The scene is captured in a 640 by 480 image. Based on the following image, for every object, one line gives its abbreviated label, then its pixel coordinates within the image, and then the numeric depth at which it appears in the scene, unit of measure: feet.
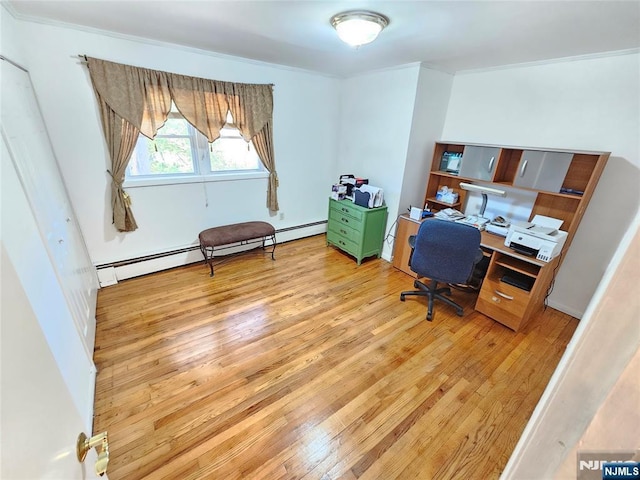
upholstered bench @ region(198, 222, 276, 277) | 9.97
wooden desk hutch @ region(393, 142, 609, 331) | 7.41
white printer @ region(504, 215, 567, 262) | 7.00
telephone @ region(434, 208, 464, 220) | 9.73
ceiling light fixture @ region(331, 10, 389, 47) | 5.60
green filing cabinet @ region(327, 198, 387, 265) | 10.98
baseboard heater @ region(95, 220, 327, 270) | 9.20
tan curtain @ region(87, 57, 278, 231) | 7.91
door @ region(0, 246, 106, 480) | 1.35
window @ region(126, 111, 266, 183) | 9.24
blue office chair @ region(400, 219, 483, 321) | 7.13
